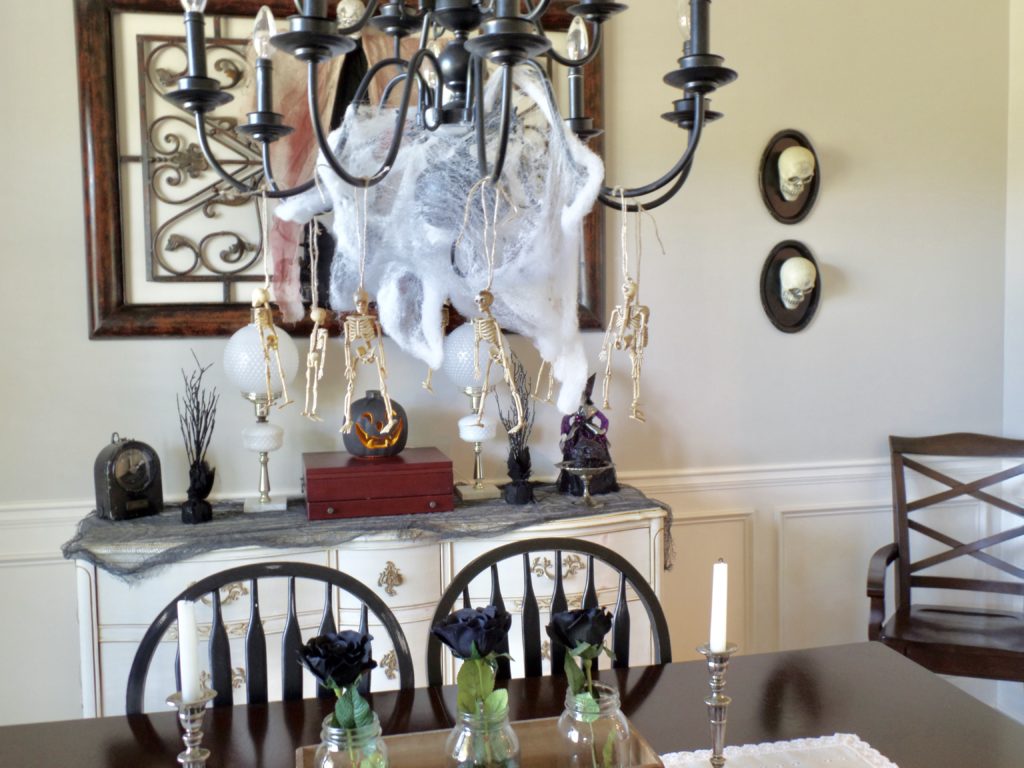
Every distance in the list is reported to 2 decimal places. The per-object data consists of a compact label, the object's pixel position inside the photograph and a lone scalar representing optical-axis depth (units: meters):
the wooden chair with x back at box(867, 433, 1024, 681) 2.51
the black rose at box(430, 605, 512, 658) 1.08
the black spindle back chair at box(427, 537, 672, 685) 1.69
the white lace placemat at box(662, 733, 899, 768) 1.30
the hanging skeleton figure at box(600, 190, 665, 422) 1.23
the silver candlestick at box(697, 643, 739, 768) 1.16
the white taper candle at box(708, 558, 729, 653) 1.13
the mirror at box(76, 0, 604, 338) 2.38
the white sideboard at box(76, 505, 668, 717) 2.10
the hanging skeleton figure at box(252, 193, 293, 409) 1.21
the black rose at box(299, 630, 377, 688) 1.06
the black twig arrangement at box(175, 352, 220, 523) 2.41
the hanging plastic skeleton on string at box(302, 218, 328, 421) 1.20
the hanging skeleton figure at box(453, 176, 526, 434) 1.12
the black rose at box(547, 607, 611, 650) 1.13
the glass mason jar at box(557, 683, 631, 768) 1.12
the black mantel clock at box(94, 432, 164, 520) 2.23
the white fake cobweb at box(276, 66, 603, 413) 1.31
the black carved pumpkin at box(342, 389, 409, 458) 2.34
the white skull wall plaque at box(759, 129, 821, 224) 2.74
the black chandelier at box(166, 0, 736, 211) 0.90
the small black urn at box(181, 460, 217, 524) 2.23
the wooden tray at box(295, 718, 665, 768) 1.19
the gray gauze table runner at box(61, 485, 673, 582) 2.09
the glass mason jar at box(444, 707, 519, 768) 1.07
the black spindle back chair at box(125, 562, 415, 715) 1.54
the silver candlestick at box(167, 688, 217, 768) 1.03
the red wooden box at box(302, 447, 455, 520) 2.25
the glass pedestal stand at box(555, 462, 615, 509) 2.39
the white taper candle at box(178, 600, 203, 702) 1.02
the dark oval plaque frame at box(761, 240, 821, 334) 2.82
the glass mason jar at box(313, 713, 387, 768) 1.05
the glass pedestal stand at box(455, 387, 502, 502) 2.40
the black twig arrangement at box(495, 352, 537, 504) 2.39
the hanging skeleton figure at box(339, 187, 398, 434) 1.15
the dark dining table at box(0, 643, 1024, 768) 1.33
